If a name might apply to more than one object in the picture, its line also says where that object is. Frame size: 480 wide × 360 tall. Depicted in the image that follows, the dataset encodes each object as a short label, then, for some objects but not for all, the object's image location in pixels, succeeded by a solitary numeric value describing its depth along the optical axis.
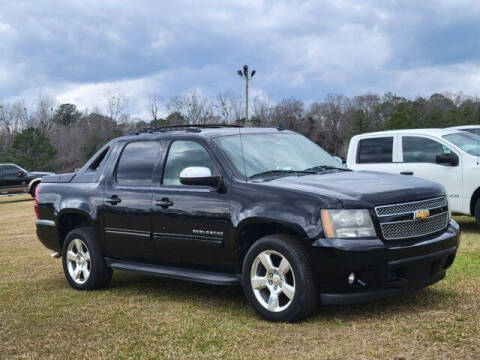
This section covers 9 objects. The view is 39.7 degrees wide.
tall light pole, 40.56
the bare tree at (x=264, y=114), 84.14
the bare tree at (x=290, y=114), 84.89
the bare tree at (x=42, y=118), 95.50
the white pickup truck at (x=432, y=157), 11.06
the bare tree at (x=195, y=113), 73.25
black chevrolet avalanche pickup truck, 5.38
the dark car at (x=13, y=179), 32.97
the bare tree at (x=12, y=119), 94.06
